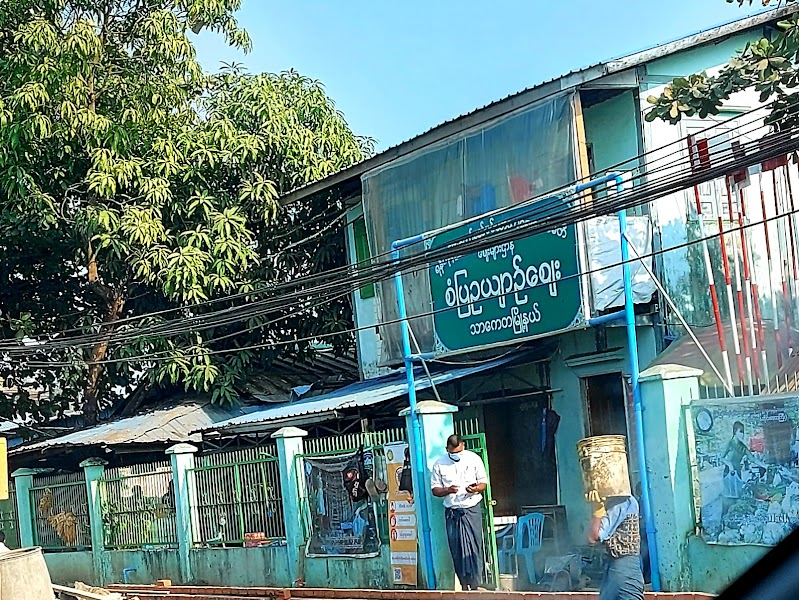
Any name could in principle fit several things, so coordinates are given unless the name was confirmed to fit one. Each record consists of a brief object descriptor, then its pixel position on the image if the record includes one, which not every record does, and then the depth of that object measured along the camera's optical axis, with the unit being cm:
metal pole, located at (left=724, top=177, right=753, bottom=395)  1031
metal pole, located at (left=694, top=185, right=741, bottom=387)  1032
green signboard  1233
